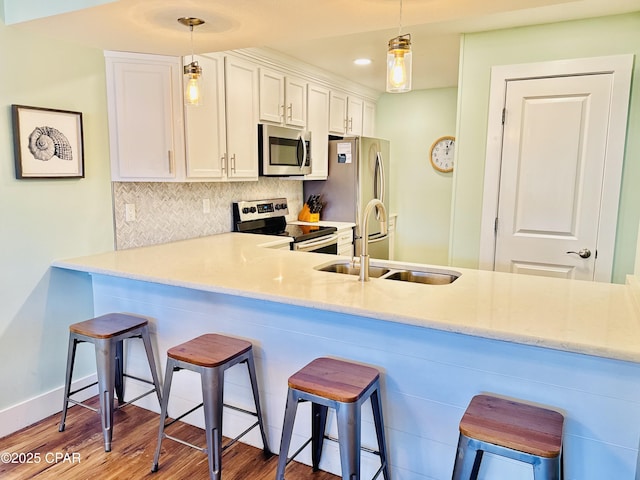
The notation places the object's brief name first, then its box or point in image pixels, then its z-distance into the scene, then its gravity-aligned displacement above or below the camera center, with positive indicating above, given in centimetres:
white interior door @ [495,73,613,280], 274 +11
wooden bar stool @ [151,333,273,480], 185 -81
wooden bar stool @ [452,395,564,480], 125 -74
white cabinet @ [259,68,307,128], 350 +74
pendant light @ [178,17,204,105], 210 +49
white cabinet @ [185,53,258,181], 289 +43
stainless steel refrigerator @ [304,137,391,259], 431 +4
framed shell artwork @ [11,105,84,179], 221 +21
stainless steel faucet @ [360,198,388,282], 195 -21
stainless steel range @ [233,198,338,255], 360 -37
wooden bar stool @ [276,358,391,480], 154 -77
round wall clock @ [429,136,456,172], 506 +41
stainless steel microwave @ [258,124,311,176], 346 +30
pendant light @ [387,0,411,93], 165 +47
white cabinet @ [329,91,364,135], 446 +79
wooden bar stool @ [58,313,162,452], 216 -83
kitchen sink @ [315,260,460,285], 225 -45
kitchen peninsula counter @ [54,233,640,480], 146 -62
